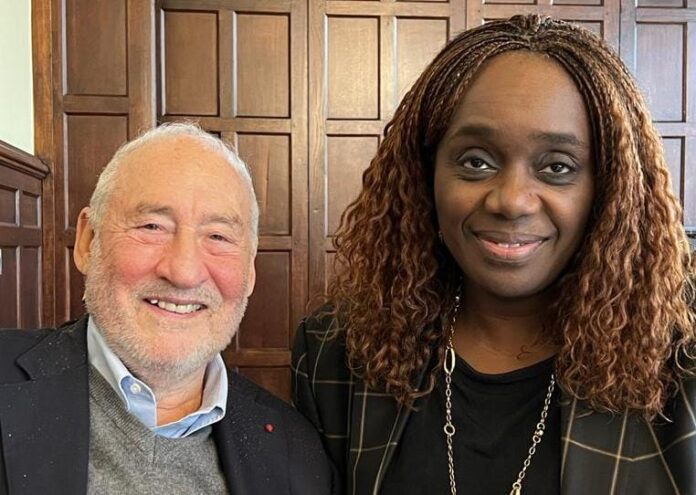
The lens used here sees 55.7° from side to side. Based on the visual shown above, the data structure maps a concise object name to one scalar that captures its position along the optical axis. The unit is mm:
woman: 1089
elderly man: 1166
